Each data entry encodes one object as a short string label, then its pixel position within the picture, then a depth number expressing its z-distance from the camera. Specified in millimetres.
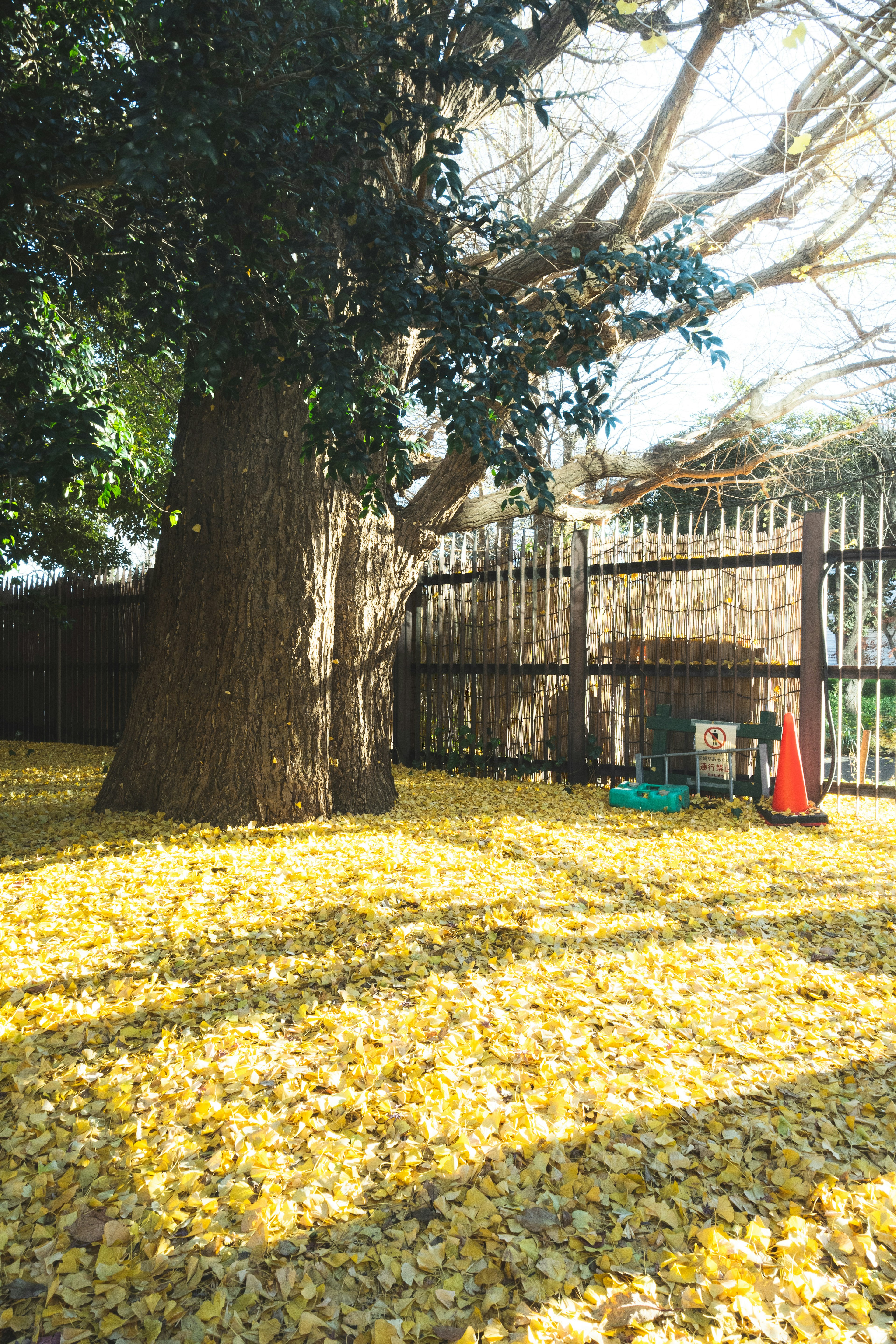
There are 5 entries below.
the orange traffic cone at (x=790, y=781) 6367
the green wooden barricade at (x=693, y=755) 6648
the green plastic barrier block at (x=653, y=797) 6750
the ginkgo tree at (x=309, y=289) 3457
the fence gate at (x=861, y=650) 6340
